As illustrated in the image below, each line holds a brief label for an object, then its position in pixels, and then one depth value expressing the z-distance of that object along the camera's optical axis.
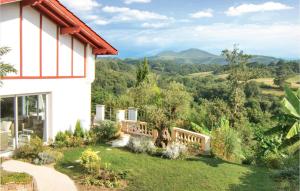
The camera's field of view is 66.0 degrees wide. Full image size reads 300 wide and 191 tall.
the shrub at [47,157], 9.33
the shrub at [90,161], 8.32
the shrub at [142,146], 10.56
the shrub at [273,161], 10.91
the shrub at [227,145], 11.20
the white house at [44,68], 10.04
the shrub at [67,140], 11.20
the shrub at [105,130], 12.55
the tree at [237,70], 21.60
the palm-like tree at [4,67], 7.18
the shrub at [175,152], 10.03
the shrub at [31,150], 9.72
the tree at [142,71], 23.61
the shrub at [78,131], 12.15
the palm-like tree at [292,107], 7.74
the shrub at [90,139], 11.75
